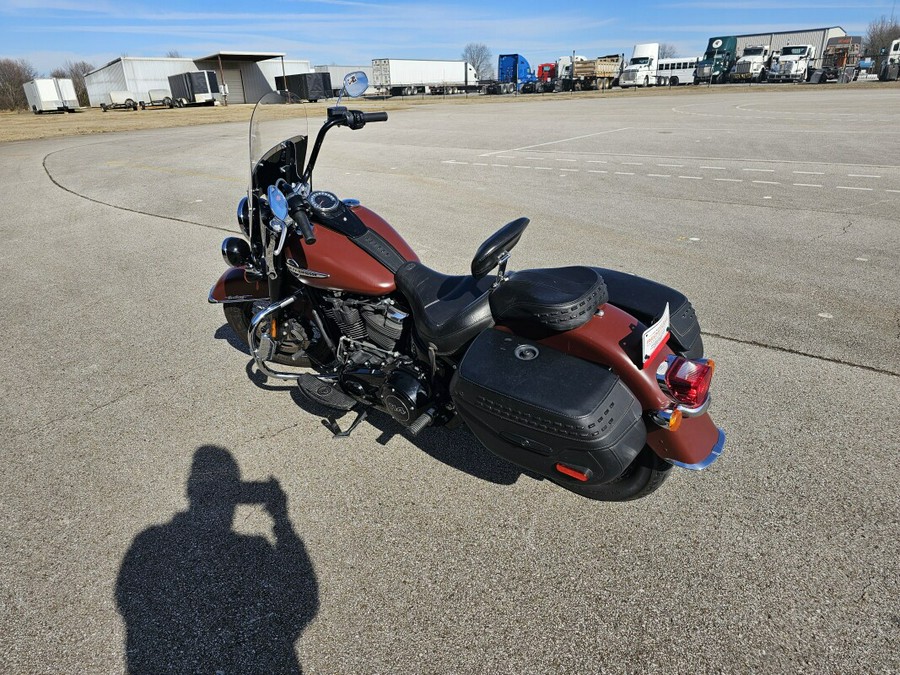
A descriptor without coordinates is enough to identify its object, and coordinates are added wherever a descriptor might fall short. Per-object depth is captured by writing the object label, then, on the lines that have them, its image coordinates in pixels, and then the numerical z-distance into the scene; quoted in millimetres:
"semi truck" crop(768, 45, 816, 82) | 45406
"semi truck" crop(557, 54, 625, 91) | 50781
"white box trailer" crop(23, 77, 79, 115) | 39062
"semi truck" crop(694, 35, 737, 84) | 53812
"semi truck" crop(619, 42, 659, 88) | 52969
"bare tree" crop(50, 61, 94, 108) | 76525
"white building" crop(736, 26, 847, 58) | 58656
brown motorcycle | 2002
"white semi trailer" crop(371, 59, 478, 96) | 58688
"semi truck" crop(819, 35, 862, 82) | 48156
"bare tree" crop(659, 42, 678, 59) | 115038
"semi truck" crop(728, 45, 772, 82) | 49312
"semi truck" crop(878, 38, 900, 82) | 45344
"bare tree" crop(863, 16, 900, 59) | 76062
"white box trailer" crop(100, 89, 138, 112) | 46375
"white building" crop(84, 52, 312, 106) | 48750
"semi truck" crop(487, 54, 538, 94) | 55969
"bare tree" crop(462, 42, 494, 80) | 106350
